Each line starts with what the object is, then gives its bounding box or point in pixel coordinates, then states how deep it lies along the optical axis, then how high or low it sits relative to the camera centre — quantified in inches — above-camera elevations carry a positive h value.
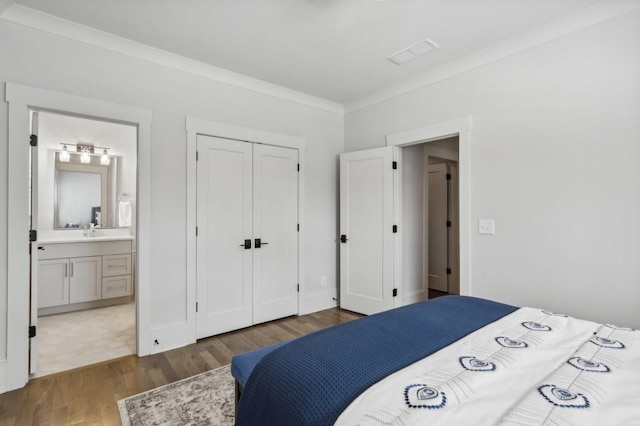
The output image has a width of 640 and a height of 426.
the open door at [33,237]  92.5 -6.5
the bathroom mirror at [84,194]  174.1 +12.0
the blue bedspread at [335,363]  38.3 -20.9
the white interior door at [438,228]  196.9 -7.6
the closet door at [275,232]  136.9 -7.4
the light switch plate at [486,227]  109.0 -3.7
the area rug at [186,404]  73.5 -47.4
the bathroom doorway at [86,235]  137.6 -11.2
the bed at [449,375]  33.5 -20.5
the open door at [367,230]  141.2 -6.9
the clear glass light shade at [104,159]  185.0 +32.8
